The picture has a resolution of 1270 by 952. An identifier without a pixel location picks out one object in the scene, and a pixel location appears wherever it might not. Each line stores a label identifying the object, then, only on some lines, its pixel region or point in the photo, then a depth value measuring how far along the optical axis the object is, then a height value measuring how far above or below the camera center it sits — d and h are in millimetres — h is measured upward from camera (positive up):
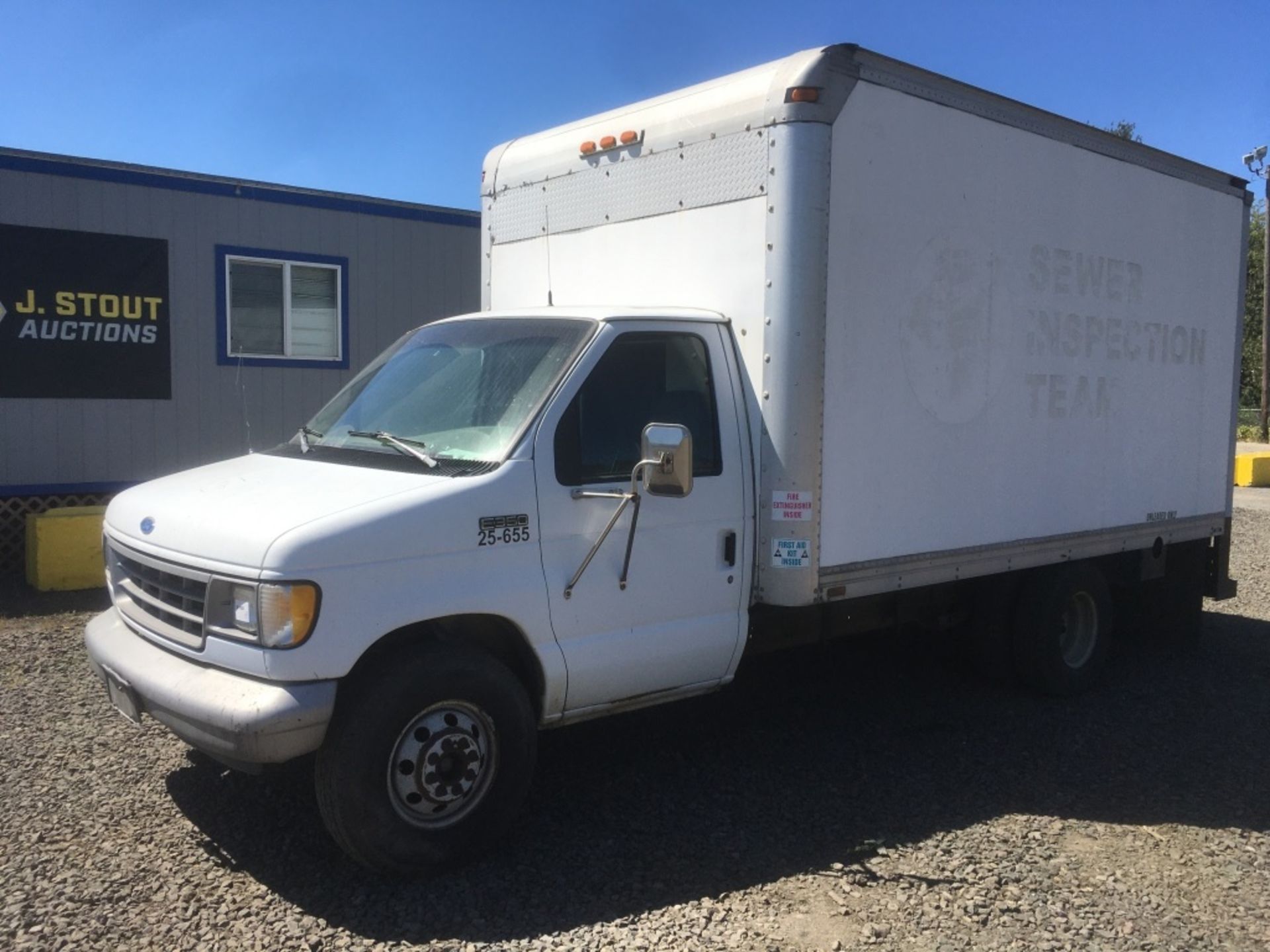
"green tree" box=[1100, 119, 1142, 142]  49219 +12649
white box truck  3891 -228
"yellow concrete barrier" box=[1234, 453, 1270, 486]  20812 -1089
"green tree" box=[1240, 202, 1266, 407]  47000 +4102
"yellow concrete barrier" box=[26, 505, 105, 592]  8859 -1233
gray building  9398 +806
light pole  25531 +2276
